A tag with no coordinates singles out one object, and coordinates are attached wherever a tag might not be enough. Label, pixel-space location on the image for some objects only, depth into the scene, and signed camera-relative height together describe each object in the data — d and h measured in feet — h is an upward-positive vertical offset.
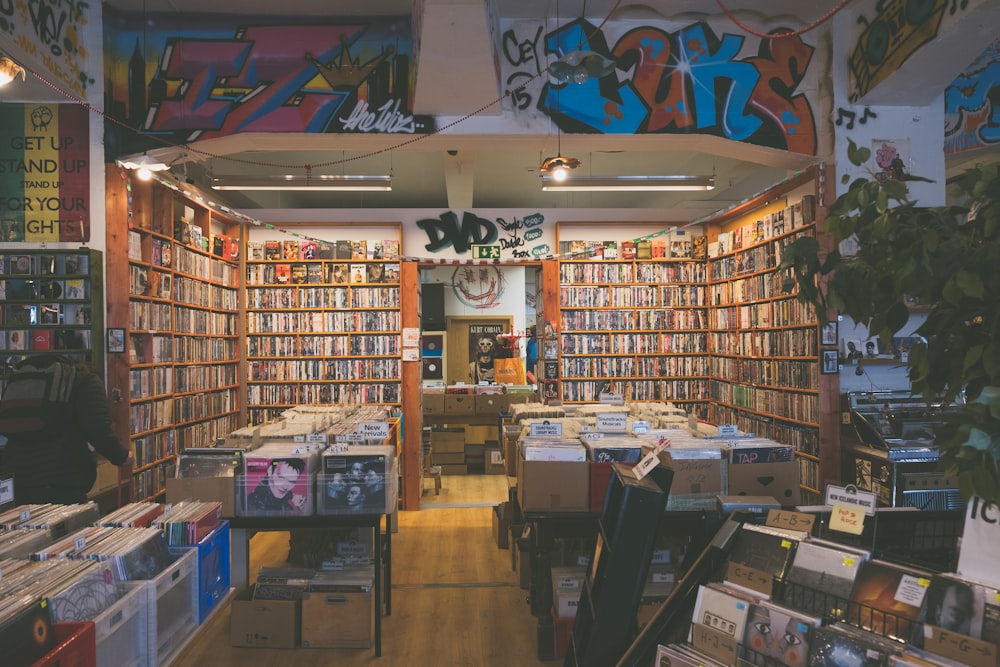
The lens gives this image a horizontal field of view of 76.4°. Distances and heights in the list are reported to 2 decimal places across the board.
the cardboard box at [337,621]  11.23 -4.94
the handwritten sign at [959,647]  4.23 -2.13
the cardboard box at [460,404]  25.43 -2.51
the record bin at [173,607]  5.89 -2.68
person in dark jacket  11.23 -1.49
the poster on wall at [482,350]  36.86 -0.50
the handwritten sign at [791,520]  6.02 -1.76
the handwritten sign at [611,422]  12.90 -1.67
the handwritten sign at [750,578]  5.58 -2.16
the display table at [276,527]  10.57 -3.07
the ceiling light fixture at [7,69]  10.18 +4.47
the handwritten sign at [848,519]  5.65 -1.63
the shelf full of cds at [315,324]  23.13 +0.68
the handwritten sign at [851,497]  5.75 -1.48
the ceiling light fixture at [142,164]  15.11 +4.34
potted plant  3.62 +0.35
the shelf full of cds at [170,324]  15.29 +0.60
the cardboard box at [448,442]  26.02 -4.12
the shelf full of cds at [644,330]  24.00 +0.37
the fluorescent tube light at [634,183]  19.92 +4.99
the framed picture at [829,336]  15.25 +0.06
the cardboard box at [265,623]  11.23 -4.98
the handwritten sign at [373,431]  12.89 -1.80
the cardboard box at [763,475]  10.77 -2.32
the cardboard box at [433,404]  25.35 -2.48
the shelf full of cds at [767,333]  16.78 +0.18
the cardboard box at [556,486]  10.66 -2.44
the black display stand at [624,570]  7.13 -2.60
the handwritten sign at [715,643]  5.22 -2.57
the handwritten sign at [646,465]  7.77 -1.57
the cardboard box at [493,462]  25.73 -4.92
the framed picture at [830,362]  15.28 -0.57
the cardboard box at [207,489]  10.46 -2.40
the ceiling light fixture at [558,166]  15.12 +4.24
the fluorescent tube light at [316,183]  19.71 +5.07
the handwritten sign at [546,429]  12.35 -1.71
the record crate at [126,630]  5.17 -2.46
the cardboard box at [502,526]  16.16 -4.83
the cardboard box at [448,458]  26.03 -4.78
